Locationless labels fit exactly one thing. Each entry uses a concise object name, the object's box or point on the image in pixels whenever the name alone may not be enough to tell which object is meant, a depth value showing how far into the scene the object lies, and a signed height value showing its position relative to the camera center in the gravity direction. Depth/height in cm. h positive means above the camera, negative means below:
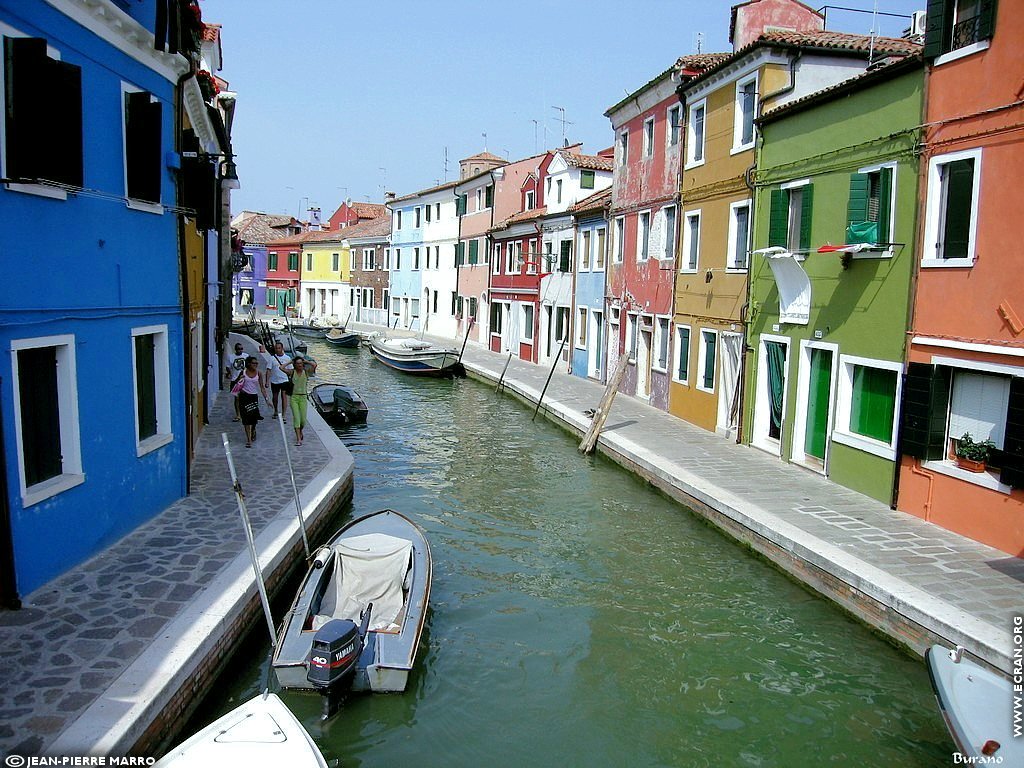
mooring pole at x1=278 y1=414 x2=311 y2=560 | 959 -291
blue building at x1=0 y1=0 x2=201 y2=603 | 702 -2
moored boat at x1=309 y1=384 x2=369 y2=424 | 2033 -312
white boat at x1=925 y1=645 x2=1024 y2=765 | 565 -311
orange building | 953 +11
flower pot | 995 -209
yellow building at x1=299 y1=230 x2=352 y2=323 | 5978 +74
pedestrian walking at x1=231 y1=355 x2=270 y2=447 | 1437 -202
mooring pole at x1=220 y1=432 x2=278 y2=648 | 708 -256
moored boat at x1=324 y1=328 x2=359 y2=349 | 4138 -280
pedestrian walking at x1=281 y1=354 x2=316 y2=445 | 1515 -214
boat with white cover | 669 -314
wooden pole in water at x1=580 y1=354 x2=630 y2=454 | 1773 -288
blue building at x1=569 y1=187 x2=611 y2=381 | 2586 +12
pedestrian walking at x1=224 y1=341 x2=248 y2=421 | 2219 -243
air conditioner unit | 1507 +529
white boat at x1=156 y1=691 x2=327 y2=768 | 508 -302
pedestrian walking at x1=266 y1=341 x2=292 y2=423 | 1736 -215
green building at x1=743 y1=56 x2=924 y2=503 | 1152 +36
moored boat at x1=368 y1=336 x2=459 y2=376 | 3064 -276
